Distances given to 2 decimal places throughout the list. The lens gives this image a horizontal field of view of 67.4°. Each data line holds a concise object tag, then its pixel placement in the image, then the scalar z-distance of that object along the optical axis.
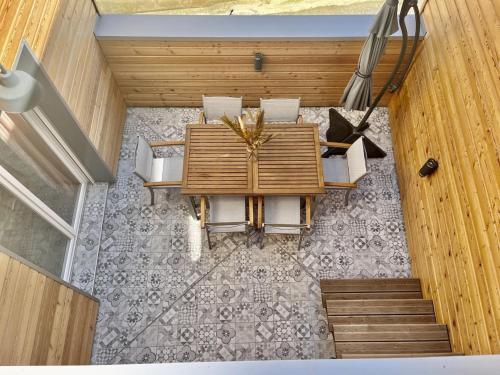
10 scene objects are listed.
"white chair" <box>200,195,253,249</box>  3.93
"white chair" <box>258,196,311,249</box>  3.95
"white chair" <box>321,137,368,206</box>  3.94
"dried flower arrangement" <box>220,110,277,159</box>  3.63
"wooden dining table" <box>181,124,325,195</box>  3.86
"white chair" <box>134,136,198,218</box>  4.02
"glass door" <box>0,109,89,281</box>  3.11
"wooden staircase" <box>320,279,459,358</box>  3.21
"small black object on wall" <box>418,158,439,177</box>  3.56
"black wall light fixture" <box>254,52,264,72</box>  4.42
